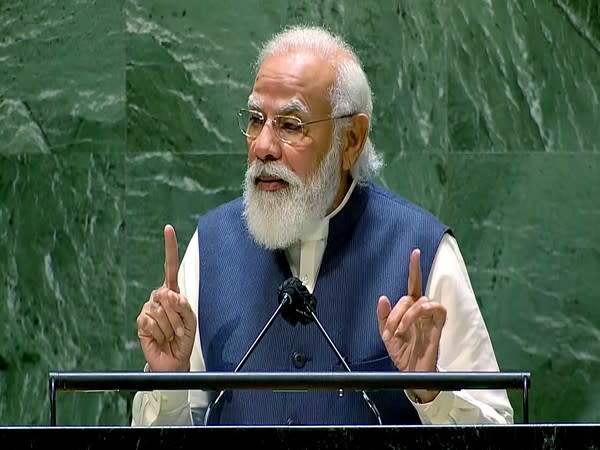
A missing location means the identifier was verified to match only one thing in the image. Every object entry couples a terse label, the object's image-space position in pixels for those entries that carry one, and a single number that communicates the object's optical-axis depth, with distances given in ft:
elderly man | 23.88
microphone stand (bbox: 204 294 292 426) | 20.57
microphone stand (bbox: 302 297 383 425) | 20.55
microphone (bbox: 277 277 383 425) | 21.20
